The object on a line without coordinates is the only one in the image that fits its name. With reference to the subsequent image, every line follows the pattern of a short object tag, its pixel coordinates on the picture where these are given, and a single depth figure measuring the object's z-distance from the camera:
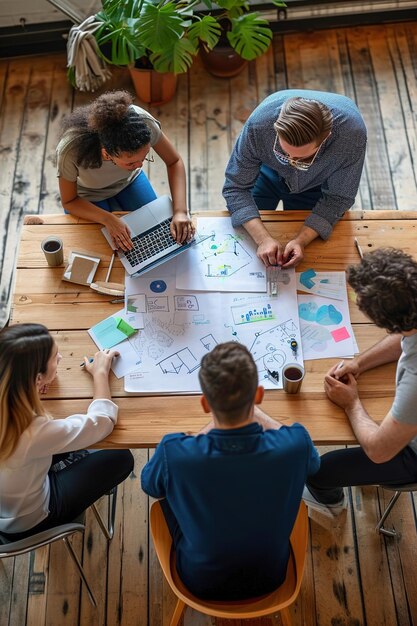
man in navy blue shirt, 1.57
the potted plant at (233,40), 3.27
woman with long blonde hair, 1.79
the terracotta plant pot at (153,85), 3.57
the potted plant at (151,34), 3.04
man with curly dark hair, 1.81
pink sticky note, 2.09
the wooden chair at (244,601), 1.67
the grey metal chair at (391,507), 2.11
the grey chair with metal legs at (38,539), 1.78
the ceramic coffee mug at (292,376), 1.93
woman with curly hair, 2.23
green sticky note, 2.11
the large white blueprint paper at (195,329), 2.03
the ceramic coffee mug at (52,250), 2.19
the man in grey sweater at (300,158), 2.14
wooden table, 1.94
